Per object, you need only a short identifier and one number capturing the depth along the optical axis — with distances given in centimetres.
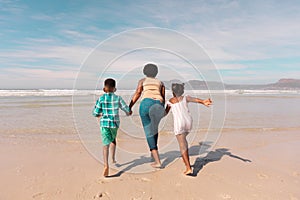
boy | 402
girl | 404
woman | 430
